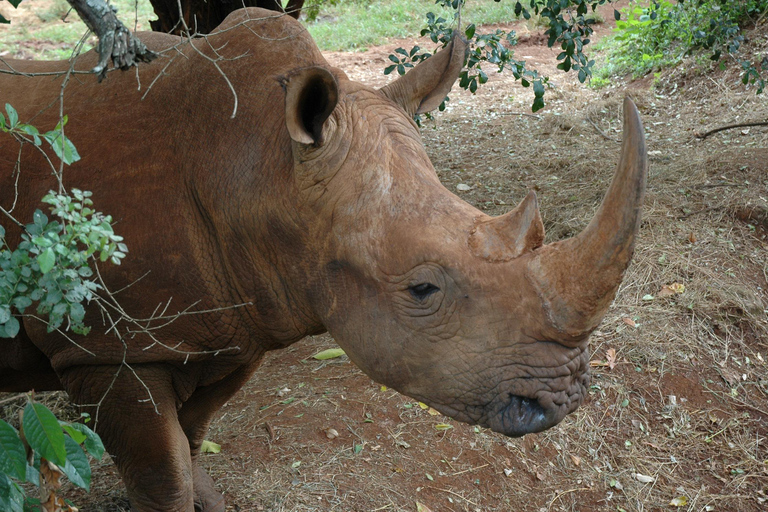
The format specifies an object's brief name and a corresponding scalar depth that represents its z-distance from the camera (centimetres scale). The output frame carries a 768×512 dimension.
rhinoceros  260
